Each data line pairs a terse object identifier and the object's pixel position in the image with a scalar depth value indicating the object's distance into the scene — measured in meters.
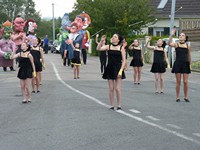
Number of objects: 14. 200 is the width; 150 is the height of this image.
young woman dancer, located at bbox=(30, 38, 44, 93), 15.09
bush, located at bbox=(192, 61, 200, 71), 24.86
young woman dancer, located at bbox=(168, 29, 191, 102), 12.81
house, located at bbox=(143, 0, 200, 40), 52.73
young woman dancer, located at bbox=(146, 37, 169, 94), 15.21
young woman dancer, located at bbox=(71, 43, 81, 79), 19.64
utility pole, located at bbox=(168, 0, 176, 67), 27.82
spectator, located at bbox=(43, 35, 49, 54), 45.66
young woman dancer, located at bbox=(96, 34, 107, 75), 21.38
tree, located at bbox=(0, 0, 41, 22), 106.06
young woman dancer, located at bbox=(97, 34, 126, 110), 11.02
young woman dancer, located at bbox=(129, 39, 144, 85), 17.91
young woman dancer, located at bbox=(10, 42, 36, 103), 12.66
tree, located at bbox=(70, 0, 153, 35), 39.84
